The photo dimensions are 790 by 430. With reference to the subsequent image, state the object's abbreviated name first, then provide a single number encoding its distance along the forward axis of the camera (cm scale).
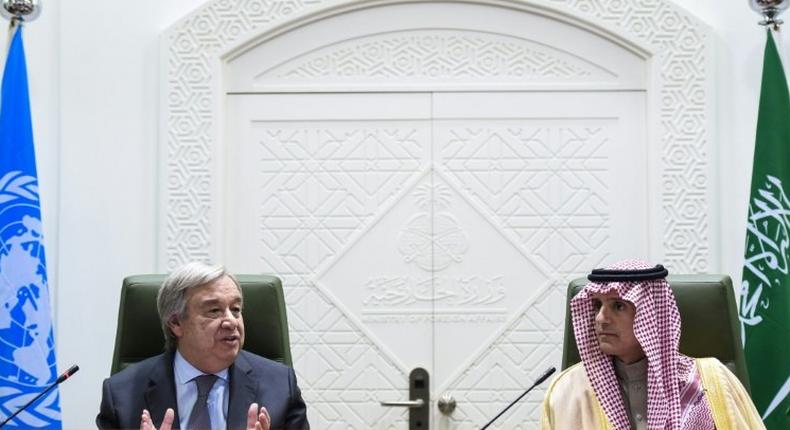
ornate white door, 406
